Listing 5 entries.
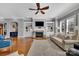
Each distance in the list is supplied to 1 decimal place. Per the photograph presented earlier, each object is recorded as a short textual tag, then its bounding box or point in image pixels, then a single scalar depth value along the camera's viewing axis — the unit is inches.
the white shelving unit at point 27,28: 123.8
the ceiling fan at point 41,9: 104.4
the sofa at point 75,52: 63.4
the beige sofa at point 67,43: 94.5
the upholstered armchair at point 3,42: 85.7
